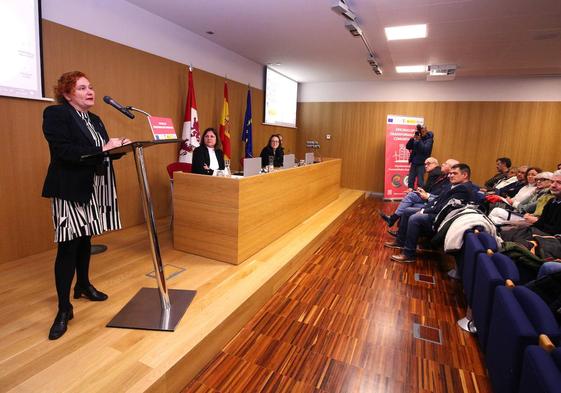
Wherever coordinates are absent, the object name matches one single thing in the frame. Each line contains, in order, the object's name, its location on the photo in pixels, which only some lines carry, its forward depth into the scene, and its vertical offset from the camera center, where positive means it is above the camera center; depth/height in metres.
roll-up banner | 7.36 -0.01
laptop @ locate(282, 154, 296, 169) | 4.25 -0.17
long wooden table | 2.96 -0.65
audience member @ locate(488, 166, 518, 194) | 5.11 -0.36
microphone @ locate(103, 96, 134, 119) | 1.86 +0.19
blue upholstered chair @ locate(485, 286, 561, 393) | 1.29 -0.69
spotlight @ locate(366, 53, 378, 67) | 5.50 +1.51
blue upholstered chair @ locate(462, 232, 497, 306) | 2.23 -0.65
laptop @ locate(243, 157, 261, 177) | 3.11 -0.20
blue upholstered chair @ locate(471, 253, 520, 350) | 1.77 -0.68
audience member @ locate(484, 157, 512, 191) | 5.86 -0.21
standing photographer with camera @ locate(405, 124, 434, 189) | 6.70 +0.05
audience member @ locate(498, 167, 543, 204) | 4.05 -0.37
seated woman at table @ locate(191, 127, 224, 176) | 3.52 -0.14
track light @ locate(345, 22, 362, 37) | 3.81 +1.43
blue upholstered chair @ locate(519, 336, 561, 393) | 1.00 -0.66
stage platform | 1.61 -1.11
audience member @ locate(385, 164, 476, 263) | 3.40 -0.60
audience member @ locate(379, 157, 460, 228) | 4.24 -0.46
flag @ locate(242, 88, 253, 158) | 6.22 +0.28
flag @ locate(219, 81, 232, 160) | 5.41 +0.27
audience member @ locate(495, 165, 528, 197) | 4.75 -0.38
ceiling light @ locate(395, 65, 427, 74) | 6.33 +1.63
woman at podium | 1.82 -0.22
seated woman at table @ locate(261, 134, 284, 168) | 5.59 -0.09
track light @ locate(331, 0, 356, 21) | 3.33 +1.43
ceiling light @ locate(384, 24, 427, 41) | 4.22 +1.58
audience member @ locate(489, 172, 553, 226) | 3.31 -0.55
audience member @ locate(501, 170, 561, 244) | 2.73 -0.53
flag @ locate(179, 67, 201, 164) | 4.59 +0.21
